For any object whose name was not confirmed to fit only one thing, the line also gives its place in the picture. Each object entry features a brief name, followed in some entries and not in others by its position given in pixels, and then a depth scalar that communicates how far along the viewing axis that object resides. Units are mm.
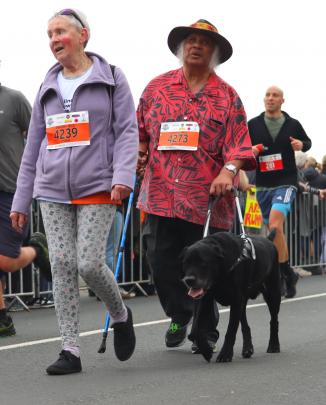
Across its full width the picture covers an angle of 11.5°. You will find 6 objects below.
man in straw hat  10017
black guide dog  9126
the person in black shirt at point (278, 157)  16471
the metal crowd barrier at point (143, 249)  16550
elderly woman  8791
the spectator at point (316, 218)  23996
